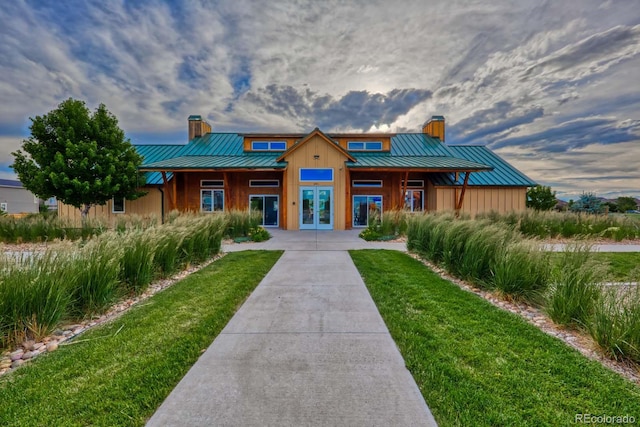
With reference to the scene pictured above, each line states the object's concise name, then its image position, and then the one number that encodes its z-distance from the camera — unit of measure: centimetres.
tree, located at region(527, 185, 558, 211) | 2583
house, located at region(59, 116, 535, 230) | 1686
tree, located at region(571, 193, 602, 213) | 1945
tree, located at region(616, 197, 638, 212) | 2338
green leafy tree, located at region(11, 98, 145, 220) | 1520
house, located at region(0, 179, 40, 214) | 4066
